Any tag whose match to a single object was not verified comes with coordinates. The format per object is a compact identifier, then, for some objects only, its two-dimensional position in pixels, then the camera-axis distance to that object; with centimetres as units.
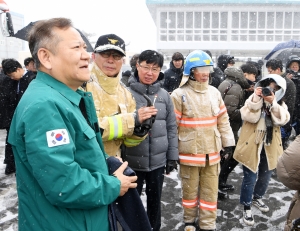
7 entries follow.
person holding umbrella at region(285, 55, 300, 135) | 537
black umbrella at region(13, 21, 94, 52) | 590
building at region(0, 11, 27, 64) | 2711
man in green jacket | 124
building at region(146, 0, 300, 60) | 2466
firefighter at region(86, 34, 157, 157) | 226
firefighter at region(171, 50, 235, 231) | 312
